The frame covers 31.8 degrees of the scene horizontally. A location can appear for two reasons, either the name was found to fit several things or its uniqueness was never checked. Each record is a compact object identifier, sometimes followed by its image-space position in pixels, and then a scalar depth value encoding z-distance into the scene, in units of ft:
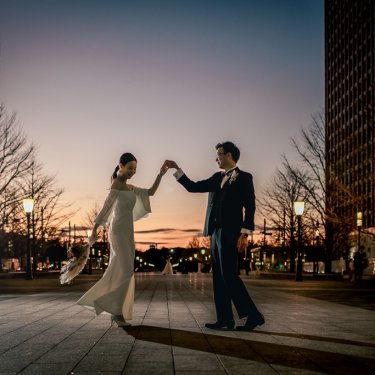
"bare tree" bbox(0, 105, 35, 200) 112.98
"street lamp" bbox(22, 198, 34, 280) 104.37
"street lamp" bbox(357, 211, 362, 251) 115.24
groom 25.46
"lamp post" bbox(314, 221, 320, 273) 147.53
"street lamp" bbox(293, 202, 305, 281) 106.11
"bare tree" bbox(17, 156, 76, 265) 138.78
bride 27.40
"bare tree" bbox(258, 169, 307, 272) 172.04
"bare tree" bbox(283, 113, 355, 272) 117.95
